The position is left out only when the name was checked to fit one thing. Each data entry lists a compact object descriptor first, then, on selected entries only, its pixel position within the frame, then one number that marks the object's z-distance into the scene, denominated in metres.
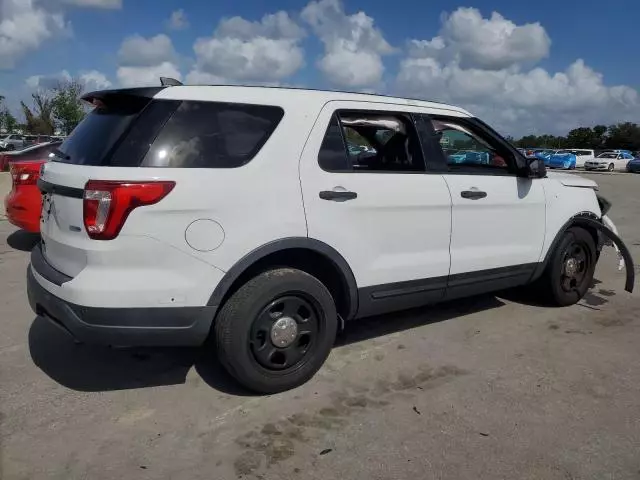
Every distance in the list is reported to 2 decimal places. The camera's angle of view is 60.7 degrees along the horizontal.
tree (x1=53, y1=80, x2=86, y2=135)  45.47
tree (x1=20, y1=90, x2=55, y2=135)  54.91
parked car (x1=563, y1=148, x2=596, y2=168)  45.53
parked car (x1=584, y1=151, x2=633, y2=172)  42.62
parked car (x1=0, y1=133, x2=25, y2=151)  39.06
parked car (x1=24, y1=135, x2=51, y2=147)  39.31
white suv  2.87
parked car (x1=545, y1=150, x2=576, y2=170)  44.34
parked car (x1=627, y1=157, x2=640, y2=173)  40.84
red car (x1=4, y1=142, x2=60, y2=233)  6.67
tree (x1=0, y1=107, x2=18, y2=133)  64.59
